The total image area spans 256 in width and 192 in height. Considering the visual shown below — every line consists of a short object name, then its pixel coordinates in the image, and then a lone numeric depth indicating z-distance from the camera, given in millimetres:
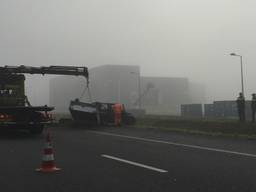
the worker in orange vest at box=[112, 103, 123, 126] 20728
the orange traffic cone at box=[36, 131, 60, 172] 7284
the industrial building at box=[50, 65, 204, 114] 94772
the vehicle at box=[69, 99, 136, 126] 19809
